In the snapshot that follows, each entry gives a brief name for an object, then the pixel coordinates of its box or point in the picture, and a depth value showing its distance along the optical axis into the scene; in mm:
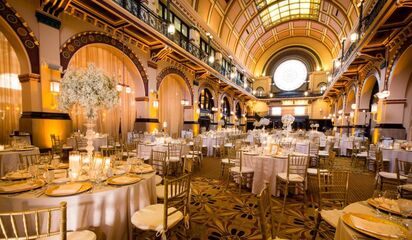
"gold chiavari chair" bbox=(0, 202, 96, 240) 1690
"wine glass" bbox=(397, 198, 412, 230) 1412
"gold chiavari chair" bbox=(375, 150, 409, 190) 3970
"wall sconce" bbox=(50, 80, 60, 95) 5508
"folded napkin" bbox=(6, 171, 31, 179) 2273
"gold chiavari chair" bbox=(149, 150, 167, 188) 3908
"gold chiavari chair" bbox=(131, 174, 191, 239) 1951
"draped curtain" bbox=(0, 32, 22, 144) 6316
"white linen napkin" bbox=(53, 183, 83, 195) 1847
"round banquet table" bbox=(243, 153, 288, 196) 4098
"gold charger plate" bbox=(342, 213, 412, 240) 1301
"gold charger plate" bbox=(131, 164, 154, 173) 2606
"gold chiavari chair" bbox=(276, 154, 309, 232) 3820
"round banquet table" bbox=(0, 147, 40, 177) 3830
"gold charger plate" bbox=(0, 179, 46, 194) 1832
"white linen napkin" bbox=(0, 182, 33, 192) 1862
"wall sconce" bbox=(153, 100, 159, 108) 9134
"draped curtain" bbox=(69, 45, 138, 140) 7945
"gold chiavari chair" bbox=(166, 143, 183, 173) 5398
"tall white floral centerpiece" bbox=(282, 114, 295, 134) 7023
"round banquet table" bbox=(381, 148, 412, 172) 5172
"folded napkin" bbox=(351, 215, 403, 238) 1341
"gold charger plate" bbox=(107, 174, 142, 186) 2111
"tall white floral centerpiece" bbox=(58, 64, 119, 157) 2223
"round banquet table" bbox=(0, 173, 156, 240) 1755
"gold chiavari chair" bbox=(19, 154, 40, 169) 2793
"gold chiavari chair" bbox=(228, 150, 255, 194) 4207
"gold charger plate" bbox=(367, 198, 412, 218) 1663
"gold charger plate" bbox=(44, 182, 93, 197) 1792
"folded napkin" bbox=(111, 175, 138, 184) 2165
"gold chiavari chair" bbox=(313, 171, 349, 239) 2148
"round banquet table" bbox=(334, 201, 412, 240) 1352
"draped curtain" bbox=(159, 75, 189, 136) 11469
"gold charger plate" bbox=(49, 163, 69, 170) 2844
